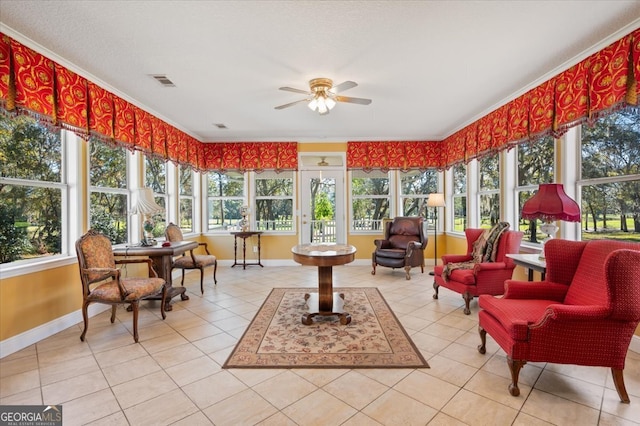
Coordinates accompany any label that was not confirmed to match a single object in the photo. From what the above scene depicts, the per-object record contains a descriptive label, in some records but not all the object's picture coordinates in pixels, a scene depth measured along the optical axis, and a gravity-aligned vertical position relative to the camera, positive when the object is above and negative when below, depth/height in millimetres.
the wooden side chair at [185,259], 4207 -673
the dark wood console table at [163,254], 3318 -471
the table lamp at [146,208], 3580 +67
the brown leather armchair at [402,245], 4949 -585
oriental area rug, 2299 -1154
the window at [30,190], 2611 +233
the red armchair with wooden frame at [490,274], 3299 -714
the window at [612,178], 2625 +304
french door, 6105 +111
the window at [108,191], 3533 +286
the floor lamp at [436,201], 5164 +183
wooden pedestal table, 2918 -599
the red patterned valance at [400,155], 5996 +1145
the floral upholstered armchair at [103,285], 2723 -670
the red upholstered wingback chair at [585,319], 1712 -700
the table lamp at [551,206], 2551 +39
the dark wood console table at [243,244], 5668 -633
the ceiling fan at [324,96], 3170 +1275
